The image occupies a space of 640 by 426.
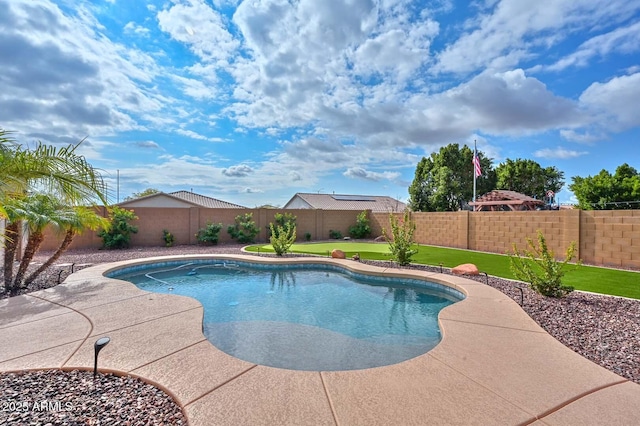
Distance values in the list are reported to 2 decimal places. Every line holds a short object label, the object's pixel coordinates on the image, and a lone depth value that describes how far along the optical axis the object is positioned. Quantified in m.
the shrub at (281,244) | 10.94
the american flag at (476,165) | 16.70
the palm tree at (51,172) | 4.21
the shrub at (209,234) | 14.32
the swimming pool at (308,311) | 4.05
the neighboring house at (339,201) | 34.06
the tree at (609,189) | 22.04
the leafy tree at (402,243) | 8.91
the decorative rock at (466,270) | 7.69
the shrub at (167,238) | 13.88
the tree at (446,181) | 25.92
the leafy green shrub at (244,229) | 15.32
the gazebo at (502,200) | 20.23
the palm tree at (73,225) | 6.46
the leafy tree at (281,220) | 16.25
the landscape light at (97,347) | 2.56
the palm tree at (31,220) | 5.82
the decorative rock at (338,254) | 10.54
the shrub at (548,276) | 5.48
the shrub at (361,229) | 18.25
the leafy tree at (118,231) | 12.31
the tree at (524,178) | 29.08
